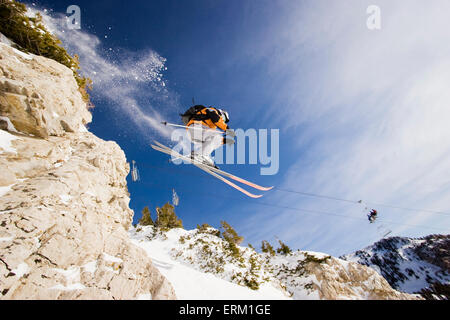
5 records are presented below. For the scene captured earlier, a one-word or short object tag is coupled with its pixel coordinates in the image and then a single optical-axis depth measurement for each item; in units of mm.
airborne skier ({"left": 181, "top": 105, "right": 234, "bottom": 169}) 8367
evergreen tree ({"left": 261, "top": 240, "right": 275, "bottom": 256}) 19233
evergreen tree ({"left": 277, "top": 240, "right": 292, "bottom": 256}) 18922
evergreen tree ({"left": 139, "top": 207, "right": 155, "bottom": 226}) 20797
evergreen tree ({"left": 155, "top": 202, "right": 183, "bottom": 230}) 20050
